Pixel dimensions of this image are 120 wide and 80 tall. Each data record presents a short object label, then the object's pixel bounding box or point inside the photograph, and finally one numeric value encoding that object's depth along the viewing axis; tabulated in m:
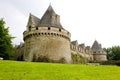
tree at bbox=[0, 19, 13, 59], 16.65
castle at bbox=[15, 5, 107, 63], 16.23
